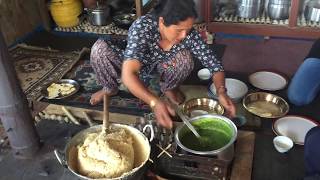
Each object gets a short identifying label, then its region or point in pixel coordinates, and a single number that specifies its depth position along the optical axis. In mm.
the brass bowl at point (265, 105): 2168
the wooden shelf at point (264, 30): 3137
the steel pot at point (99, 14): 3615
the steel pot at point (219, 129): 1368
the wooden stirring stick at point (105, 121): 1457
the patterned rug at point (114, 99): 2367
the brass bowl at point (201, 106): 2098
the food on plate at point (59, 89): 2531
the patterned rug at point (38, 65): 2734
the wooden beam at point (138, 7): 3398
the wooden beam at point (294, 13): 3059
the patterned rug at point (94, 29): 3690
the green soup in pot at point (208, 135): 1469
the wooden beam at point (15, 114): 1405
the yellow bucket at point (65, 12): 3721
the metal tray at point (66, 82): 2521
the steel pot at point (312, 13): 3104
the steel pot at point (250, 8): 3264
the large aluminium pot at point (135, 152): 1326
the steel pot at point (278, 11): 3176
